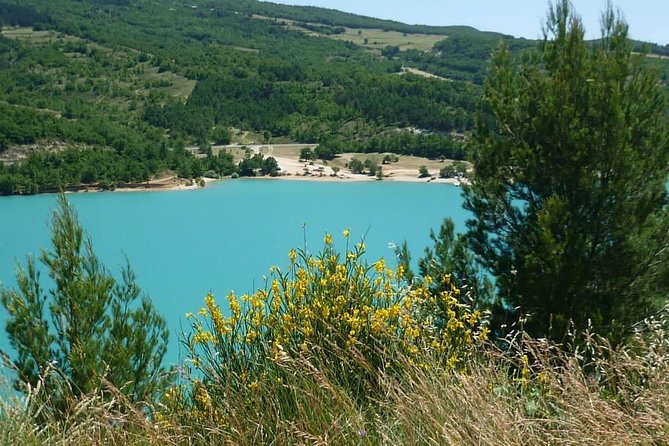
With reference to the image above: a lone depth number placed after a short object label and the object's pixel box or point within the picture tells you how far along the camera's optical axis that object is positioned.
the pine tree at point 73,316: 6.19
